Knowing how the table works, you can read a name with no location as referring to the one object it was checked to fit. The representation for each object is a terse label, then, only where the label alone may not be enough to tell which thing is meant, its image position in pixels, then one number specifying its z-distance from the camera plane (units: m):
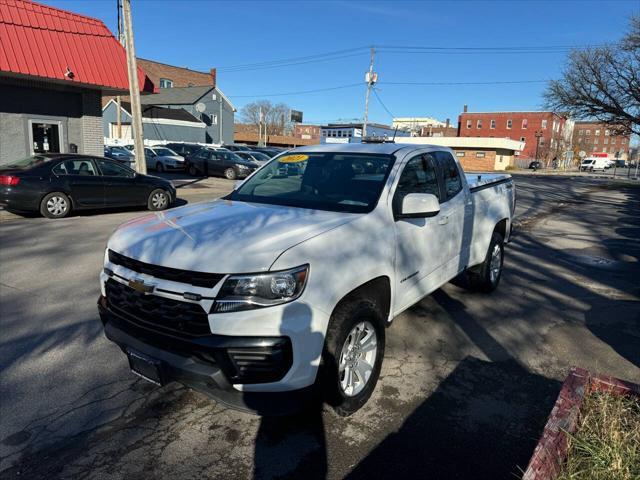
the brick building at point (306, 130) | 102.03
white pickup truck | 2.56
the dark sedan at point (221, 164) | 23.59
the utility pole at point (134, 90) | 14.38
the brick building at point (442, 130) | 86.62
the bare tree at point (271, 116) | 91.63
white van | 75.69
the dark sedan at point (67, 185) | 9.84
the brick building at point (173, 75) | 58.22
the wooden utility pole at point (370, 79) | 39.22
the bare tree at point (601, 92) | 31.67
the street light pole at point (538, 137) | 80.44
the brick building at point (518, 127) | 81.75
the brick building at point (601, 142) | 128.88
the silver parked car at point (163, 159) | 26.27
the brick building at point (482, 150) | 58.59
